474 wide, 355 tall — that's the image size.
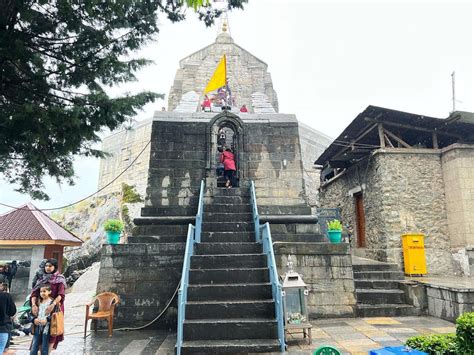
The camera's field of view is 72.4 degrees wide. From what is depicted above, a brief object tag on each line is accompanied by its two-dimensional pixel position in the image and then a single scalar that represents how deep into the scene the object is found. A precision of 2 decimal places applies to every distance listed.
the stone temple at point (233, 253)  5.57
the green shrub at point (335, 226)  8.02
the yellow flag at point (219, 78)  10.61
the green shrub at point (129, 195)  21.70
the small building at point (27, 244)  11.07
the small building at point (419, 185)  10.52
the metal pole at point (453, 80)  13.09
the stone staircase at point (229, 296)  5.13
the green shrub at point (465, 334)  3.51
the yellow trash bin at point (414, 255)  9.41
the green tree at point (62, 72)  4.99
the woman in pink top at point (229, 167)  9.69
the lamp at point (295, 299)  5.59
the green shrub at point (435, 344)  3.65
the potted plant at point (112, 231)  7.56
